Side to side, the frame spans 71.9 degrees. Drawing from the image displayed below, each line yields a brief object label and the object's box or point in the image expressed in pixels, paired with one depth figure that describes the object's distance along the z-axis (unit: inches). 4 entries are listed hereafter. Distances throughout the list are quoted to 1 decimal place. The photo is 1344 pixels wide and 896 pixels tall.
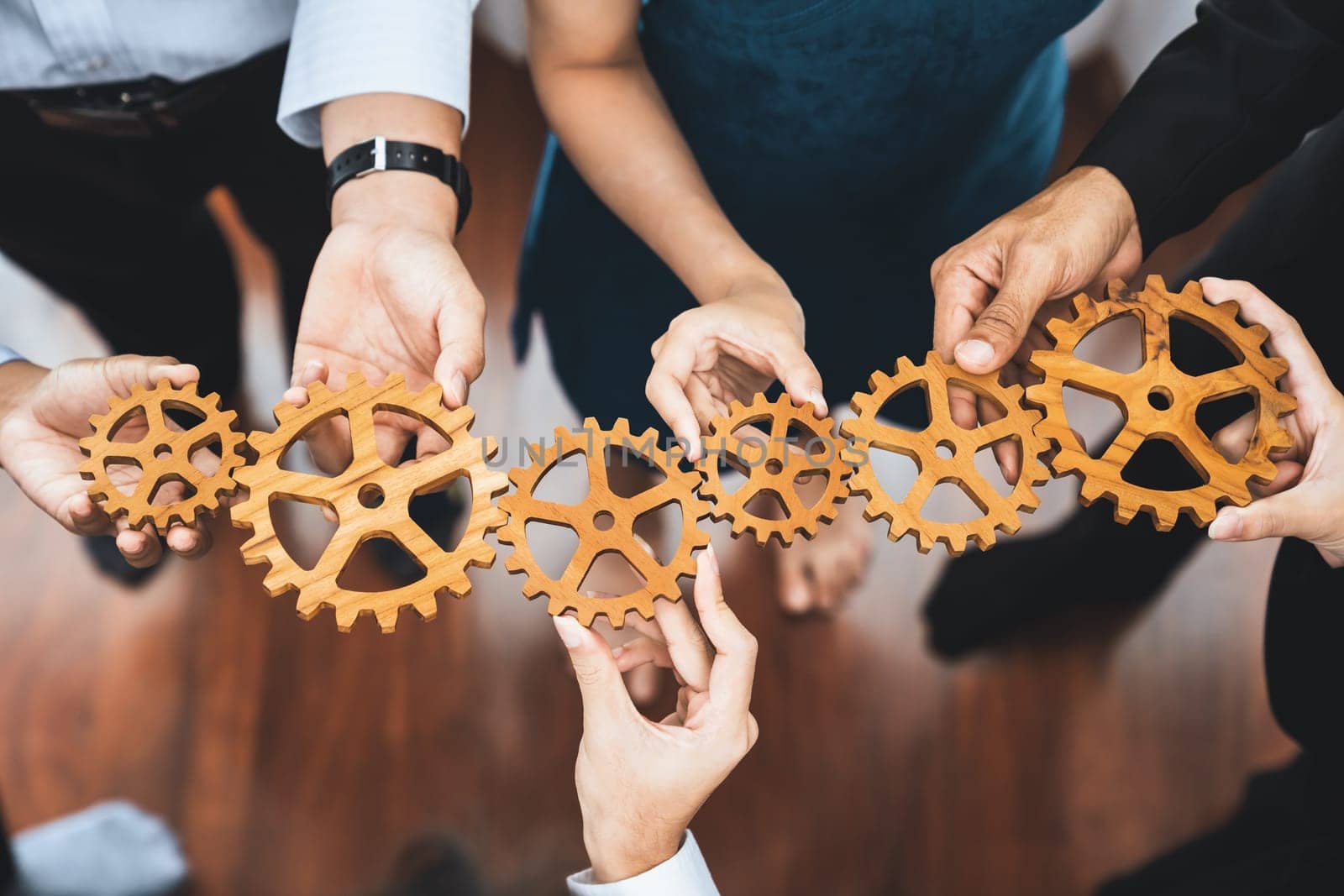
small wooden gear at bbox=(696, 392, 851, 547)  39.4
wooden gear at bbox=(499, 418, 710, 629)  37.4
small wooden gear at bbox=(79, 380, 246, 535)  38.8
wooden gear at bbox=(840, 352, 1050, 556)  38.6
